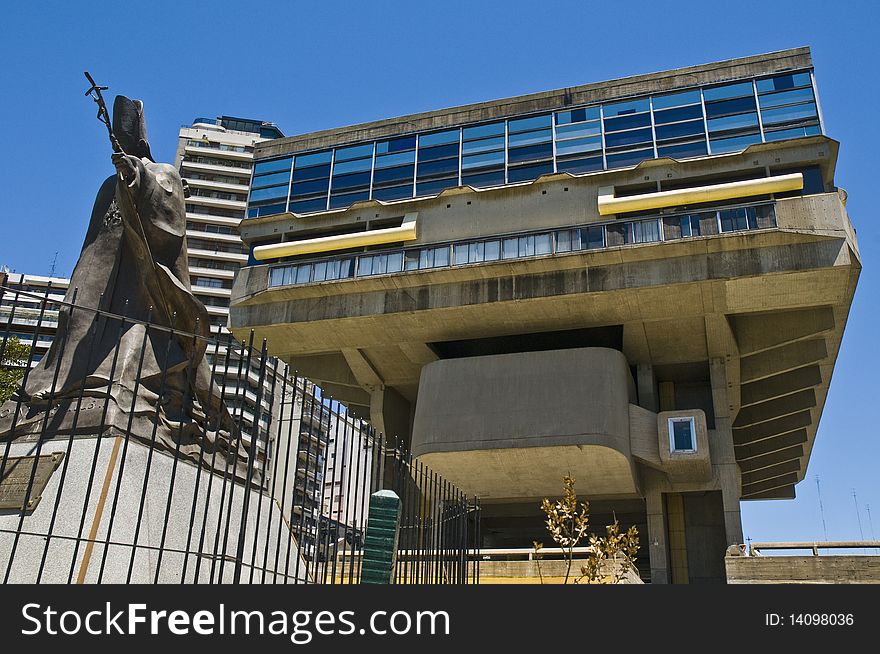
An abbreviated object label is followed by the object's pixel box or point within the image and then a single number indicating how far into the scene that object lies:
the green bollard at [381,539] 8.16
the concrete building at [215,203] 67.38
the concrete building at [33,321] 54.50
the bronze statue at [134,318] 8.57
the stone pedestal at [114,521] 7.02
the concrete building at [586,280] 28.48
